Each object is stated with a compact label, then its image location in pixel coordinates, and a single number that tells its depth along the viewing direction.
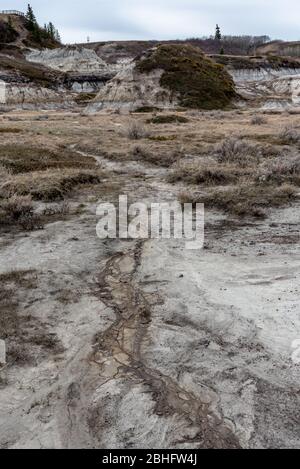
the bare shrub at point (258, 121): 37.88
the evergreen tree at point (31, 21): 142.38
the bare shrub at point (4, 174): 17.48
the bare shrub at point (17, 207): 14.11
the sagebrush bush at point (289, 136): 27.05
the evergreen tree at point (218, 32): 193.50
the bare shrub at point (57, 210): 14.59
